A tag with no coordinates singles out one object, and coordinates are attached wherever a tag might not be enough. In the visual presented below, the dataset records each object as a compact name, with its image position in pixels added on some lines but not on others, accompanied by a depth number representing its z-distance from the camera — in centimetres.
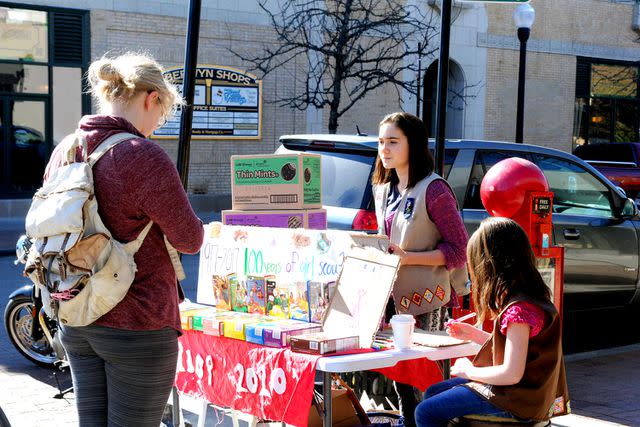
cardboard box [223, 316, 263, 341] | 429
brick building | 1934
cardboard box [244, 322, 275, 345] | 420
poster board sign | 431
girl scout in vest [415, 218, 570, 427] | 364
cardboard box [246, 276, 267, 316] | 461
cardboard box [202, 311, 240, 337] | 441
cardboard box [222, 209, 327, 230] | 513
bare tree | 2169
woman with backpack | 317
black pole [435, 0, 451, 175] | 643
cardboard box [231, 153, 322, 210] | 517
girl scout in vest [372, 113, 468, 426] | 462
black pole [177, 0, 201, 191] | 564
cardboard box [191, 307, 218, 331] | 457
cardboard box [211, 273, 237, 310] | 482
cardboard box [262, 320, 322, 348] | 411
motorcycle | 745
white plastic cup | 401
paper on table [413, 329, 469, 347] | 419
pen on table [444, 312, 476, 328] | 405
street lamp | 1633
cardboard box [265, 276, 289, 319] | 450
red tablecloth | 401
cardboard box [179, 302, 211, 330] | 467
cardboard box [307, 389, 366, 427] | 461
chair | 373
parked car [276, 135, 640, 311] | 810
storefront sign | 2144
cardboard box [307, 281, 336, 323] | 431
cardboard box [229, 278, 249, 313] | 473
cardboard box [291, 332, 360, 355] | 390
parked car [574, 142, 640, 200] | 1881
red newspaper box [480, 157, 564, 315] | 606
